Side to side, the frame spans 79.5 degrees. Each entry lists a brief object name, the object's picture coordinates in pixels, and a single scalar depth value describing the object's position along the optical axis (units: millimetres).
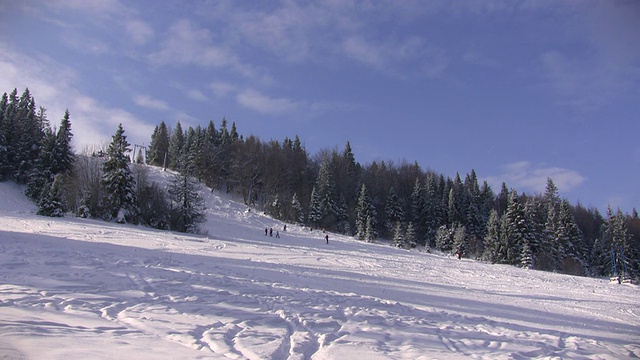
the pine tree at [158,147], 97875
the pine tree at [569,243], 53459
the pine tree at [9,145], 52938
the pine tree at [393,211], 75625
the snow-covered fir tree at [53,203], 34156
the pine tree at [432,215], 75250
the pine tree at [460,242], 57875
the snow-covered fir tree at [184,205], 40312
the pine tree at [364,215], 62738
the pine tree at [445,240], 64750
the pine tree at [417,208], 80262
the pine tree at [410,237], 62375
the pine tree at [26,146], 53281
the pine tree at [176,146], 84200
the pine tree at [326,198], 69938
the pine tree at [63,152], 52512
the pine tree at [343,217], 69775
